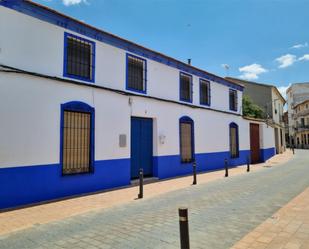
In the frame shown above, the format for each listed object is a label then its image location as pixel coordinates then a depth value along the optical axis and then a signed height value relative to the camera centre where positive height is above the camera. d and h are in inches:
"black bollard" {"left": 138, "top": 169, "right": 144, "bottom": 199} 321.7 -57.6
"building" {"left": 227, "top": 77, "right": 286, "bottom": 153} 1323.8 +226.8
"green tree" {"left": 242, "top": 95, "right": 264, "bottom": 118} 1220.5 +154.2
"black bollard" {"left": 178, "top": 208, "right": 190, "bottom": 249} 127.9 -40.8
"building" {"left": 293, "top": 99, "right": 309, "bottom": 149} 2073.1 +146.0
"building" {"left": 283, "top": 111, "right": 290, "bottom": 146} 2445.1 +143.2
